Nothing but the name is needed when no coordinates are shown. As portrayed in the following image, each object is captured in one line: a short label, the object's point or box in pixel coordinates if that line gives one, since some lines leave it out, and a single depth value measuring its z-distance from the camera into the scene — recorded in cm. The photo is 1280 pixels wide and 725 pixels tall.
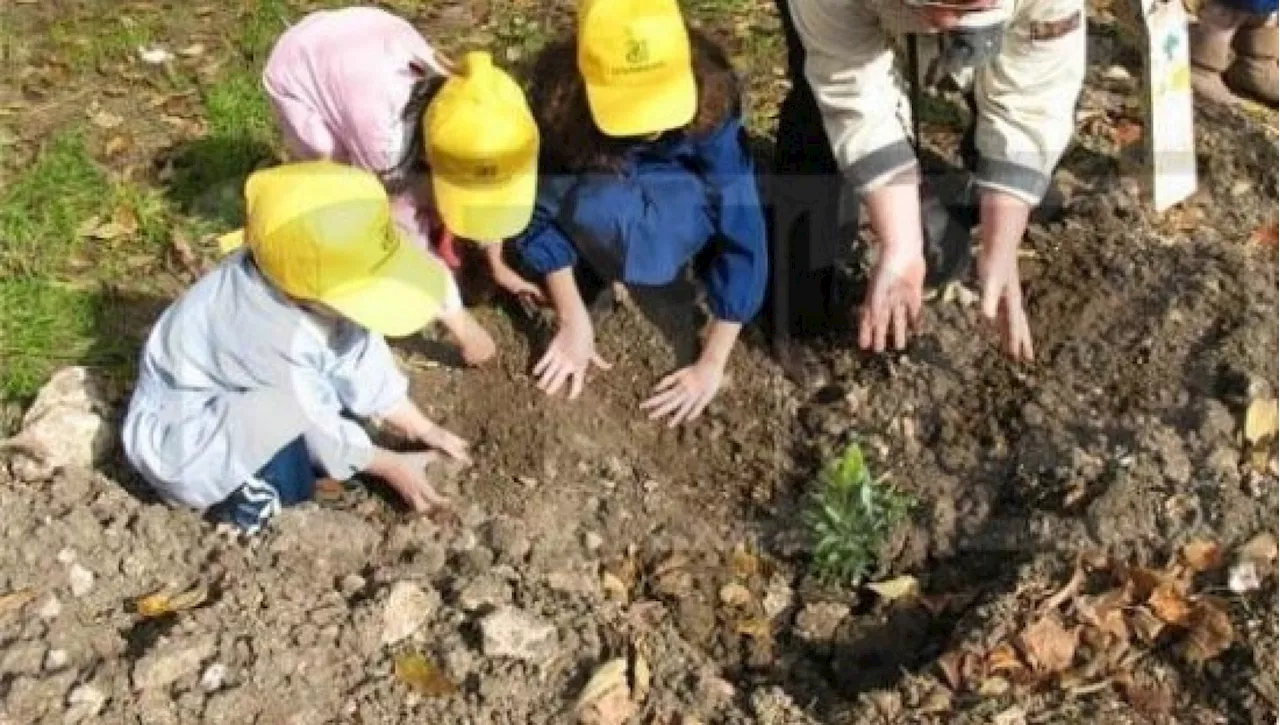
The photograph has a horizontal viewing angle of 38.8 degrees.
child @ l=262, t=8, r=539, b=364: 330
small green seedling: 318
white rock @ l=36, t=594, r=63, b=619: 300
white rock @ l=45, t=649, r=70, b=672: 290
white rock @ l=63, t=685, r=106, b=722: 279
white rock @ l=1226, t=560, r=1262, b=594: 288
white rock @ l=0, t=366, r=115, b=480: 335
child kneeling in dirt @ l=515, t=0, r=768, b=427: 330
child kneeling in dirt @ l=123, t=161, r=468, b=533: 294
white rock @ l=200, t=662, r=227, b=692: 282
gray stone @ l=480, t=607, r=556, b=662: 288
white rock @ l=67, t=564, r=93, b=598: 306
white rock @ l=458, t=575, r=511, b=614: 299
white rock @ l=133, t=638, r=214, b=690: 282
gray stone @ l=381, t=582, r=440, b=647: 294
